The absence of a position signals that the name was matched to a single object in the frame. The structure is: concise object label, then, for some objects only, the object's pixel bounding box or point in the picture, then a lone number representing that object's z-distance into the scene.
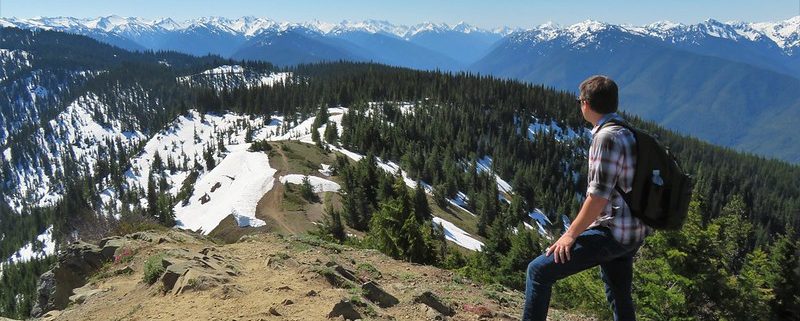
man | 5.22
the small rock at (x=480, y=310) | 11.48
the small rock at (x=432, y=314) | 10.68
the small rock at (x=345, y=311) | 9.82
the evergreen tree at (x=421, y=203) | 61.53
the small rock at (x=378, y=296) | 11.38
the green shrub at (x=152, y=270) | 13.39
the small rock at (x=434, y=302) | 11.31
